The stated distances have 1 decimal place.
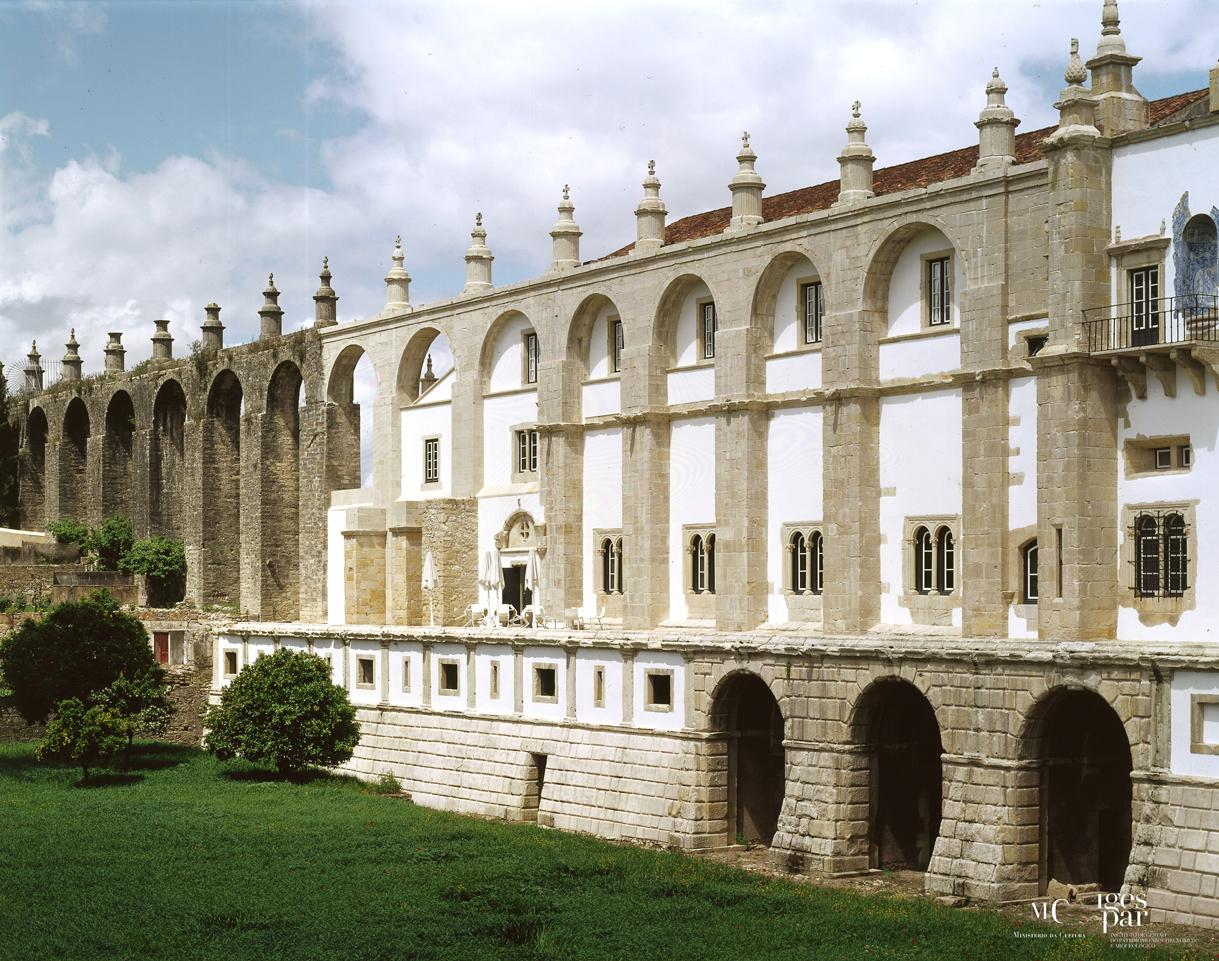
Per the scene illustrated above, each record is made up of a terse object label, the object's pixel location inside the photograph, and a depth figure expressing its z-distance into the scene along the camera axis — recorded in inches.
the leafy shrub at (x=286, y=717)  1728.6
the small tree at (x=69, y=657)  1818.4
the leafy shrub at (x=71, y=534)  2662.4
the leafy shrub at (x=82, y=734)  1720.0
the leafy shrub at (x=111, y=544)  2615.7
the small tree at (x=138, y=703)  1796.3
